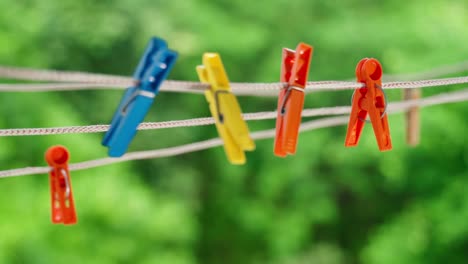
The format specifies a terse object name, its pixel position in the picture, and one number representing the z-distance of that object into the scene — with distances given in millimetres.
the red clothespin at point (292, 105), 1070
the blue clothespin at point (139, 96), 1021
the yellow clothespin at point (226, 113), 1039
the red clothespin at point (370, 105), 1131
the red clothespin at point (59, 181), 1138
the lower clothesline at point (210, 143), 1169
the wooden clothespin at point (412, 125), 1581
